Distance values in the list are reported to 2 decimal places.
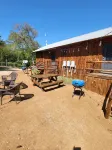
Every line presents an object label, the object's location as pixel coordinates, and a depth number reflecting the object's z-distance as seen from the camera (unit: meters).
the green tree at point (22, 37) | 26.68
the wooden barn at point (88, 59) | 5.46
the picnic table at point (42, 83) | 6.04
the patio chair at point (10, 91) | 4.57
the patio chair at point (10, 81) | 5.78
